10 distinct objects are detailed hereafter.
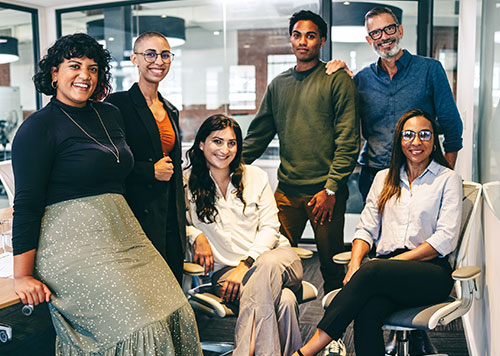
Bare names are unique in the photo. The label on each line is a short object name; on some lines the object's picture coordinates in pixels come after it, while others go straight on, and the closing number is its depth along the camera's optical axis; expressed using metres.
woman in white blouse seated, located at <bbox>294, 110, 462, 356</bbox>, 2.35
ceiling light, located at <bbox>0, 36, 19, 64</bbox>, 5.48
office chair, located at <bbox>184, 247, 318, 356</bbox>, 2.52
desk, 1.81
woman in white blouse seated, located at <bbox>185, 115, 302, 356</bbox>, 2.50
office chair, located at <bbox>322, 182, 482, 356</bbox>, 2.28
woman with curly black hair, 1.91
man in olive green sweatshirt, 2.88
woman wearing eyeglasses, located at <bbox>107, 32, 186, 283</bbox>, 2.51
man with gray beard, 2.83
